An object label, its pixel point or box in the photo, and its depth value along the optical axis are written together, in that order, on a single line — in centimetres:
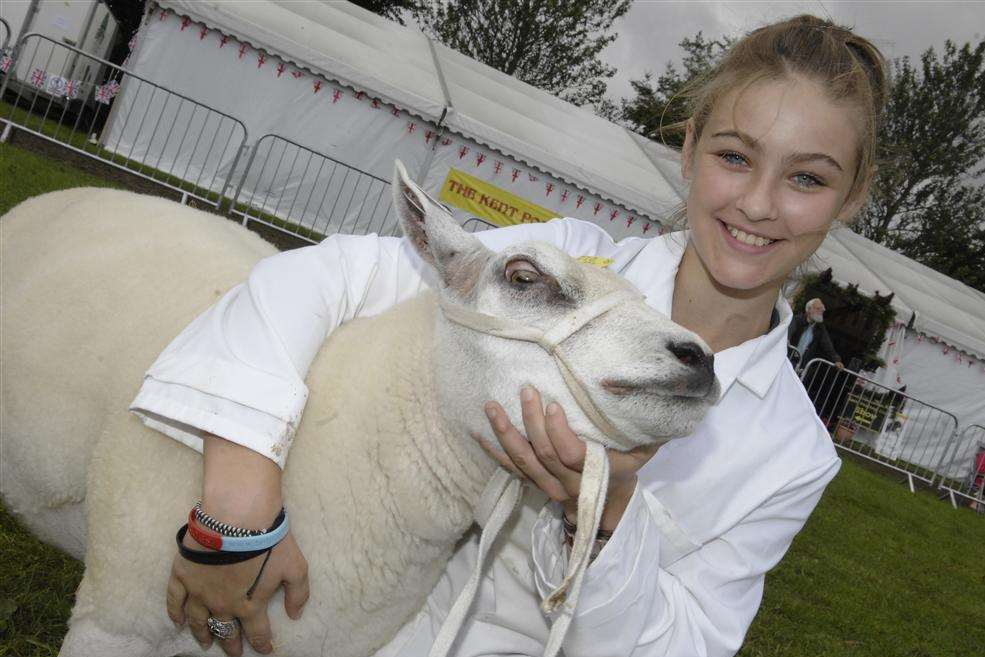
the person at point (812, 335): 1197
